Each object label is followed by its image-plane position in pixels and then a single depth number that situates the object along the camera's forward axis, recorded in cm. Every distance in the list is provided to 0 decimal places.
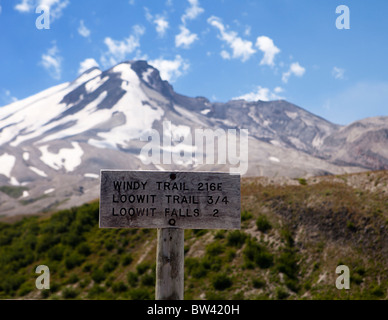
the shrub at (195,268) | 1779
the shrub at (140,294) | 1714
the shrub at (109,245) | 2261
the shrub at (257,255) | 1756
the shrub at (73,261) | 2162
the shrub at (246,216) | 2130
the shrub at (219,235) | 2050
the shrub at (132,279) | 1842
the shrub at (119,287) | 1827
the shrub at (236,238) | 1952
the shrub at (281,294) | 1566
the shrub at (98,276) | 1961
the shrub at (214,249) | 1922
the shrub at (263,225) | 2006
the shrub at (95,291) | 1836
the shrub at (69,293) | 1850
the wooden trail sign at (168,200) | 499
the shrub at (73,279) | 1992
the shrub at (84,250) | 2261
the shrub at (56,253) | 2291
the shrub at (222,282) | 1669
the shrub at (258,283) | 1636
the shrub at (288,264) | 1685
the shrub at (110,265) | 2043
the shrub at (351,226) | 1828
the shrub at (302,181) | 2372
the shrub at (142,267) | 1927
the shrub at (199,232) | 2155
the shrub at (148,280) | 1816
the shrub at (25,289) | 1994
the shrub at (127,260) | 2070
